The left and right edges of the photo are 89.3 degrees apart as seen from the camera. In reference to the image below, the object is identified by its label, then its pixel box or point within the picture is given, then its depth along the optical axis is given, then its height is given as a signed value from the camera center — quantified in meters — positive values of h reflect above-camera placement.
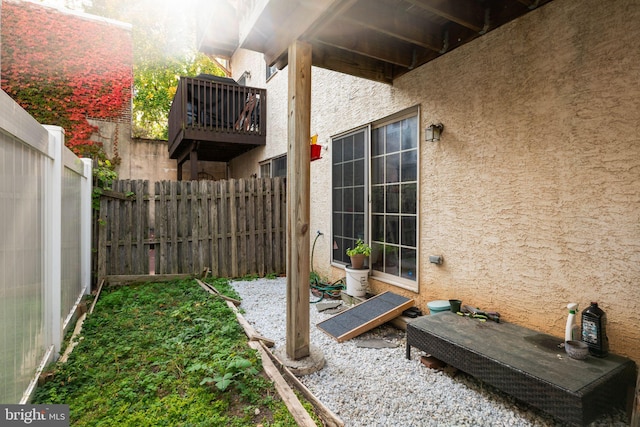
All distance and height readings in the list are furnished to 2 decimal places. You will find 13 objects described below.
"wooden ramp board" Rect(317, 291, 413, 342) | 3.54 -1.19
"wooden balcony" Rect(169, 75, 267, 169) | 7.27 +2.36
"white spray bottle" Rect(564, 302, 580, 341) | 2.35 -0.83
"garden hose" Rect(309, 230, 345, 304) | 4.98 -1.17
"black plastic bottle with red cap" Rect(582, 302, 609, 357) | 2.25 -0.82
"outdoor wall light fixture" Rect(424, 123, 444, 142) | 3.56 +0.91
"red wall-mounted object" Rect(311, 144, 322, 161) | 3.40 +0.66
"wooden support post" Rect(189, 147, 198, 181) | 7.47 +1.18
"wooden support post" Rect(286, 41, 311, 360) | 2.86 +0.15
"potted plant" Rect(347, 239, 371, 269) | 4.50 -0.57
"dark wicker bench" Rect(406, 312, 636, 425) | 1.88 -1.01
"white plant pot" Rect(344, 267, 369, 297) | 4.43 -0.93
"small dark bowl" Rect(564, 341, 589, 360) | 2.19 -0.93
